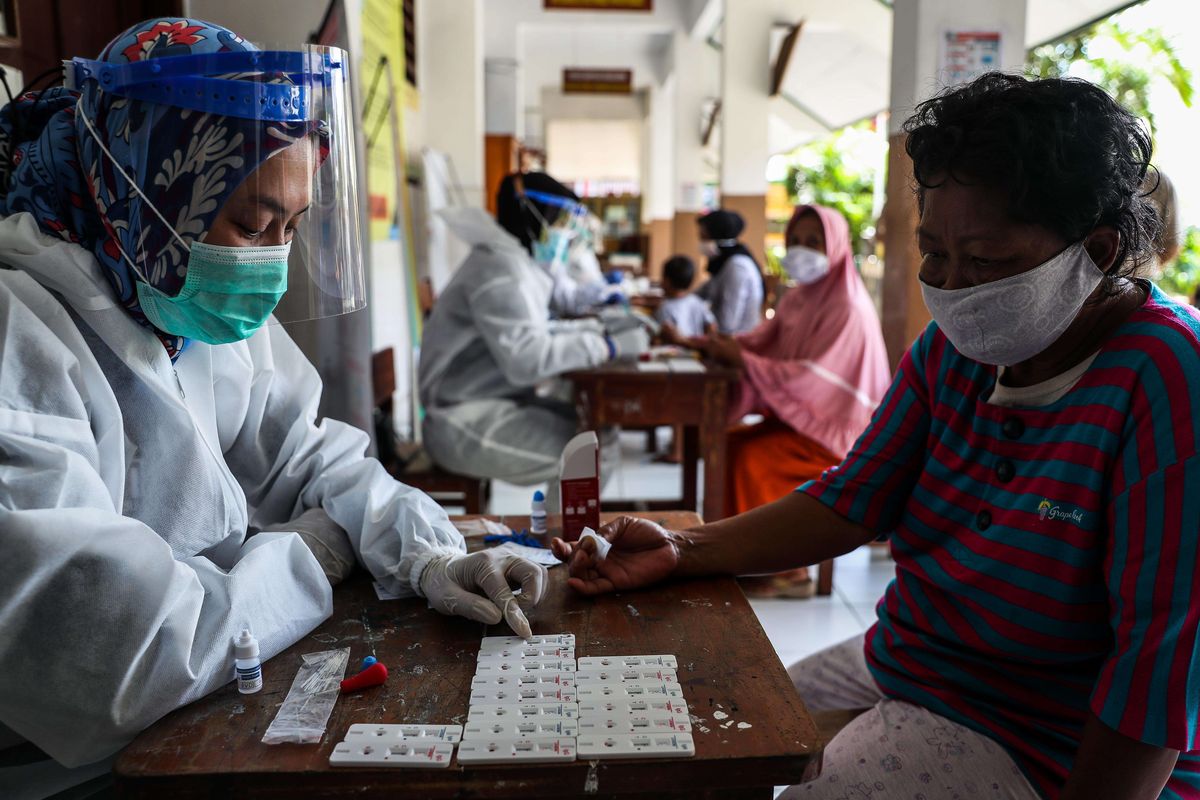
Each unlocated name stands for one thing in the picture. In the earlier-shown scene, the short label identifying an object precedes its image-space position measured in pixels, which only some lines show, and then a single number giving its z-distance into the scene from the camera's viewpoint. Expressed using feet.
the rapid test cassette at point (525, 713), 3.07
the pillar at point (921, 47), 11.30
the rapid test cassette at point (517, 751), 2.84
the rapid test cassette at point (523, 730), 2.97
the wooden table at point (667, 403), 10.38
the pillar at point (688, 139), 37.50
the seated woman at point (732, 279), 21.11
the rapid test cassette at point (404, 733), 2.94
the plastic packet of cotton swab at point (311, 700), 2.96
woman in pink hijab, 10.89
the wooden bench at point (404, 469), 10.35
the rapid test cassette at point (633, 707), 3.11
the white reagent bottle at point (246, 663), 3.22
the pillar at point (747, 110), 28.53
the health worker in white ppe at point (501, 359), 10.61
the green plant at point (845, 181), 39.34
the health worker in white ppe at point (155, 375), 2.90
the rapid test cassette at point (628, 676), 3.33
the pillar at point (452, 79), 21.76
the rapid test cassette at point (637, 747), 2.87
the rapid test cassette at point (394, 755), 2.82
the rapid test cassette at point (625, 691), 3.22
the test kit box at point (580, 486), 4.79
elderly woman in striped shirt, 3.20
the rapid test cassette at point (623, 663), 3.43
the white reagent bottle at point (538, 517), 5.02
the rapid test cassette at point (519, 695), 3.18
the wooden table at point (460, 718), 2.80
